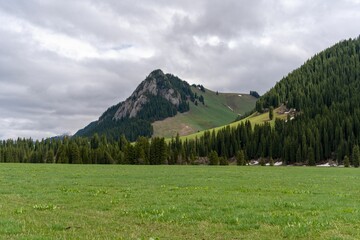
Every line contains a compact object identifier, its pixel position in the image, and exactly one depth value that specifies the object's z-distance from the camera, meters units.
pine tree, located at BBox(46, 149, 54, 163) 180.00
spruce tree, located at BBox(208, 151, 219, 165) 158.38
